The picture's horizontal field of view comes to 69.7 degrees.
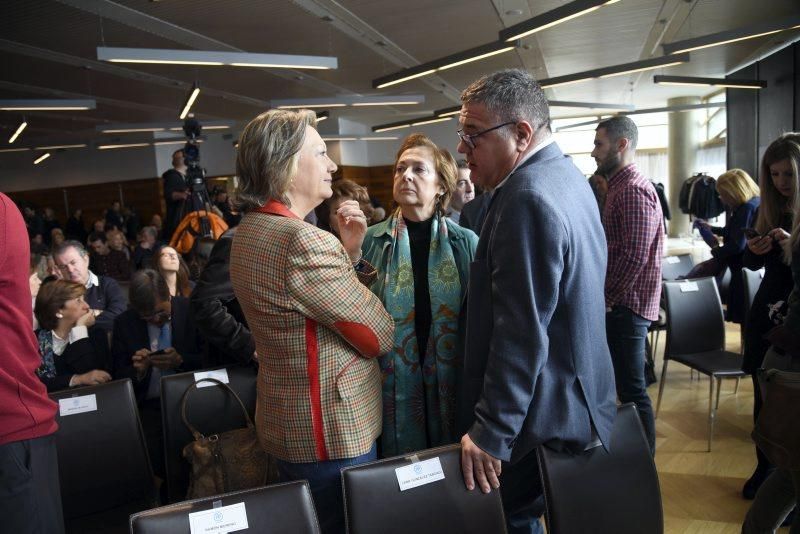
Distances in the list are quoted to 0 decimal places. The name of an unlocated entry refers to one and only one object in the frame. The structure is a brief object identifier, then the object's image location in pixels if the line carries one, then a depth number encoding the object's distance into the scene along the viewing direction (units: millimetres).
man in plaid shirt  2645
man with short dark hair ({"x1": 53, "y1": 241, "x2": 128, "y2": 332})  3352
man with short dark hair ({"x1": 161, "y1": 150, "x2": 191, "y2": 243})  5570
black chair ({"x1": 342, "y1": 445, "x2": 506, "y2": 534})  1296
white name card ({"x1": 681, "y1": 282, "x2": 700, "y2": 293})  3359
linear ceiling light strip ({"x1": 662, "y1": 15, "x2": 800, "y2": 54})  4945
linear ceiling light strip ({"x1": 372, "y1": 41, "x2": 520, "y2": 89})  5363
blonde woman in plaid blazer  1319
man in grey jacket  1238
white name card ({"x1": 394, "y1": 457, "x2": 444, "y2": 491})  1331
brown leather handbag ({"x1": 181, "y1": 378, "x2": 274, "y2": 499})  1790
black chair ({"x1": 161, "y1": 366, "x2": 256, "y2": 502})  2000
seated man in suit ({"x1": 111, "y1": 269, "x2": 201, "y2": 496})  2510
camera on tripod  5054
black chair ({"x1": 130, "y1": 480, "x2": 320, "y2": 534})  1151
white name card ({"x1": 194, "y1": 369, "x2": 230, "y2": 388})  2041
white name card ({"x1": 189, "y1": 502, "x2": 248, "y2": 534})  1162
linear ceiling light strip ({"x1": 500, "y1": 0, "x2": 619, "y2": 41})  4312
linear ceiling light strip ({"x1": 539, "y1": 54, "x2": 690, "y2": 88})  6160
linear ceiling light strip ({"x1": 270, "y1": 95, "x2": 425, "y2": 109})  7410
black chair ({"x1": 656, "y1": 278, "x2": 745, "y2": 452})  3305
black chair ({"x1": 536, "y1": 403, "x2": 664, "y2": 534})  1417
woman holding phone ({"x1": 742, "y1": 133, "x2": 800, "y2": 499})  2275
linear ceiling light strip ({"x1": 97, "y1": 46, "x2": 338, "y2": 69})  4758
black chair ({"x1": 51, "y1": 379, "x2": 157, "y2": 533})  1941
